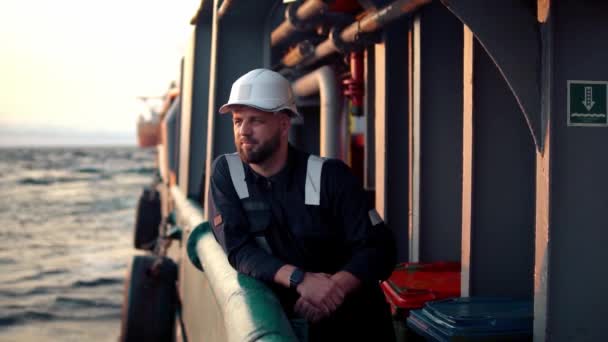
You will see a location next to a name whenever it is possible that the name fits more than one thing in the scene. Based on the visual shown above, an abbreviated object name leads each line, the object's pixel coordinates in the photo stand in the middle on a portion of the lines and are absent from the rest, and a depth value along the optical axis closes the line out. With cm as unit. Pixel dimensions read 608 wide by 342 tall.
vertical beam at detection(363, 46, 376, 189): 645
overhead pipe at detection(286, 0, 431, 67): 472
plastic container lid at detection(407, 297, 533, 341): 311
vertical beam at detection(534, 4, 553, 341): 260
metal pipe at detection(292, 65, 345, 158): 767
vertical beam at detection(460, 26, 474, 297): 388
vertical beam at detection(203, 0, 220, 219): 502
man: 278
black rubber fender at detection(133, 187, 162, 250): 1277
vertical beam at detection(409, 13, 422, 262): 493
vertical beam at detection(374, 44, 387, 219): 540
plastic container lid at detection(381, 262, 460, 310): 369
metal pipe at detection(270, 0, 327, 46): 617
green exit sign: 262
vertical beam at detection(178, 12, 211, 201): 639
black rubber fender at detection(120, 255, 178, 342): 581
